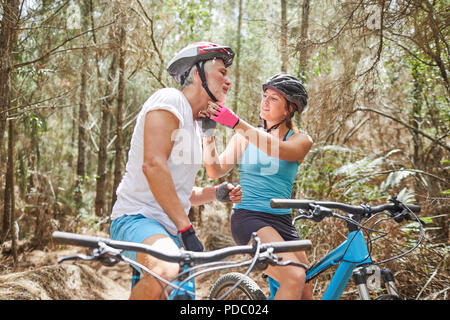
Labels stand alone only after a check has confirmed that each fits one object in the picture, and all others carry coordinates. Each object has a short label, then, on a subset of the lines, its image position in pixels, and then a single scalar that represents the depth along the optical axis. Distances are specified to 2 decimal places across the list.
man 1.78
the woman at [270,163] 2.52
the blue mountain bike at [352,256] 2.02
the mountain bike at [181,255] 1.40
